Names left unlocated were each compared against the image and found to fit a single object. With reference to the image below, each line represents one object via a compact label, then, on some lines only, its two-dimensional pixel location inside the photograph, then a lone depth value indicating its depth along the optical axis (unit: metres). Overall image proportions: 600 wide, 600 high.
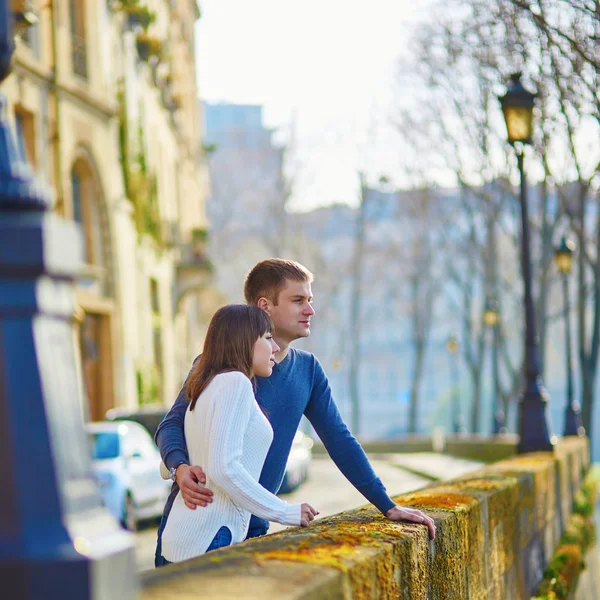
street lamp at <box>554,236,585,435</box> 24.88
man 4.34
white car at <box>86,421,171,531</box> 14.91
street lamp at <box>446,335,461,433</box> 48.72
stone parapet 2.64
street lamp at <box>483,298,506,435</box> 37.75
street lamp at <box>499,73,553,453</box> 14.45
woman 3.92
